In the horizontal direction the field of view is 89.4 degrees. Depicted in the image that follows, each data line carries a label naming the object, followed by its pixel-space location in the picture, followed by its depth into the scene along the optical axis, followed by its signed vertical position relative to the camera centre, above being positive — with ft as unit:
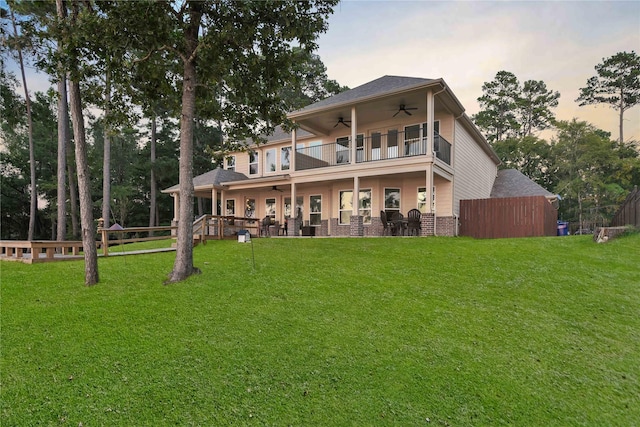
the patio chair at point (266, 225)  51.53 -0.93
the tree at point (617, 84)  94.73 +40.44
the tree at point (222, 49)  21.77 +13.07
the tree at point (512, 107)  109.19 +38.05
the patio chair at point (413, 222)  42.50 -0.48
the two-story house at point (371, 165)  41.37 +7.98
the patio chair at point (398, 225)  43.29 -0.89
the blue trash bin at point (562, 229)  57.77 -2.11
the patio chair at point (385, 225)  43.84 -0.89
